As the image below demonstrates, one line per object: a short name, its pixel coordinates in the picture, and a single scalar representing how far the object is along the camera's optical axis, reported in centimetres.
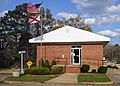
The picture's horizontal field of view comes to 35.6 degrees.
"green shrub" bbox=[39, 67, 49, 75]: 1642
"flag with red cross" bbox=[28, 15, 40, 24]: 1752
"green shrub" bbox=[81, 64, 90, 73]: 1857
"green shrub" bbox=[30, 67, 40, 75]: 1637
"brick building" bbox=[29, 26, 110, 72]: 2182
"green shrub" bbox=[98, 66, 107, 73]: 1817
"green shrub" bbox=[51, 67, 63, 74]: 1716
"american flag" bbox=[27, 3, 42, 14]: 1753
